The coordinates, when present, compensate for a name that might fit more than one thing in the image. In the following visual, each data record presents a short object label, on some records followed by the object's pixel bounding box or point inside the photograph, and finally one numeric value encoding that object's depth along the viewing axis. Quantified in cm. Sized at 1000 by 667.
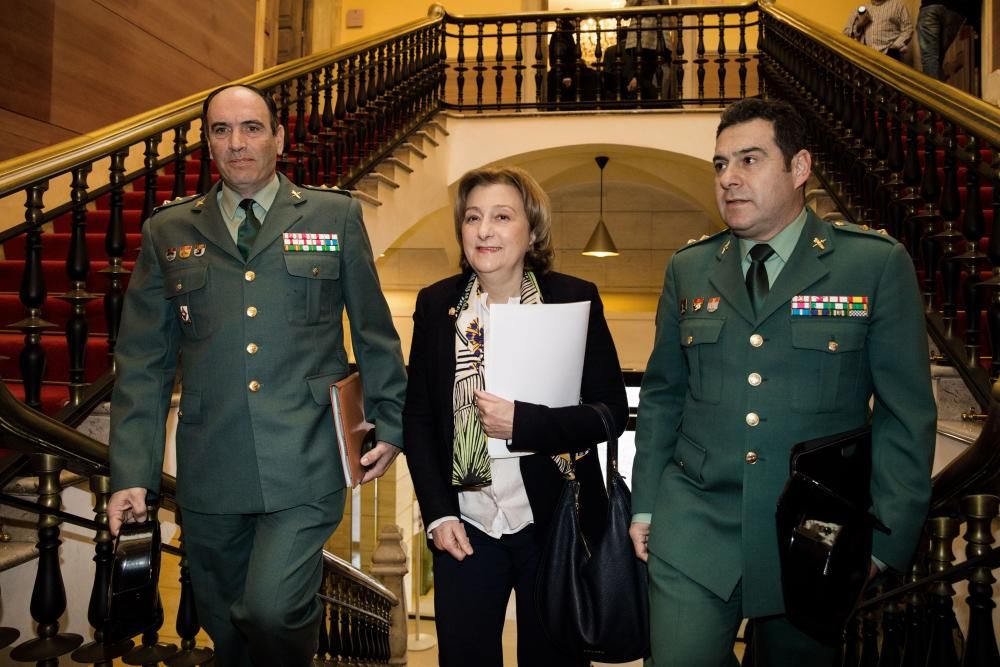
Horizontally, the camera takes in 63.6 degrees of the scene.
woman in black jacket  161
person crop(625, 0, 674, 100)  687
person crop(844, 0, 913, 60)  657
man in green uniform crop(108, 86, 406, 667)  168
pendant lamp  758
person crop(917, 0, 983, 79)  652
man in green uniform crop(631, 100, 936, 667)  140
